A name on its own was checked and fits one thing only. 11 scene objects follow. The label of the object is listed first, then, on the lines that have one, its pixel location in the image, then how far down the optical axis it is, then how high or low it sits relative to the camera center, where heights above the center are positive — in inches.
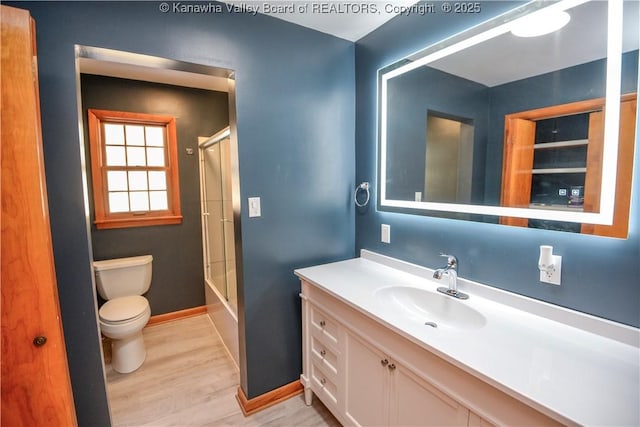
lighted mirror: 37.7 +11.0
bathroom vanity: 29.7 -20.4
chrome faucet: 54.2 -16.4
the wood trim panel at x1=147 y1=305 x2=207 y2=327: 113.8 -49.9
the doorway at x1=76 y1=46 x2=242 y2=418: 57.8 +25.0
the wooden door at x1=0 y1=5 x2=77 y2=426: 38.9 -8.6
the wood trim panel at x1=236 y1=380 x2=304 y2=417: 71.0 -52.3
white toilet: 83.1 -35.4
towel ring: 78.0 -0.7
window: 101.7 +8.0
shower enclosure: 89.7 -16.8
